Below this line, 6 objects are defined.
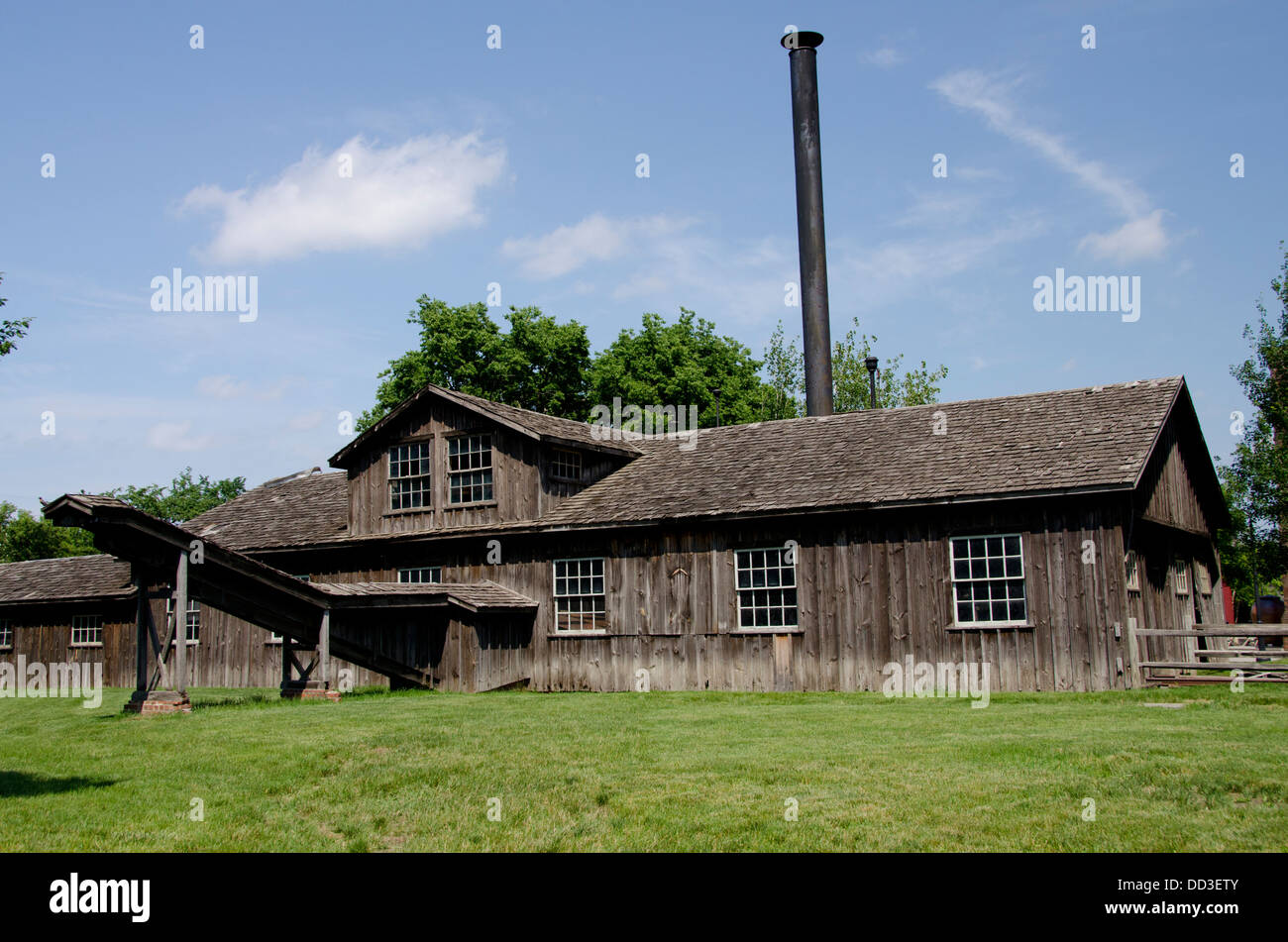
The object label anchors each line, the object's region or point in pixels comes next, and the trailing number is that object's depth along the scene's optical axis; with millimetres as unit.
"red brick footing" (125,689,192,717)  18203
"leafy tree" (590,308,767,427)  53125
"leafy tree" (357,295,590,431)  52531
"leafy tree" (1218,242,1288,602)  38219
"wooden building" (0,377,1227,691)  19750
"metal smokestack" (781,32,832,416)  29859
